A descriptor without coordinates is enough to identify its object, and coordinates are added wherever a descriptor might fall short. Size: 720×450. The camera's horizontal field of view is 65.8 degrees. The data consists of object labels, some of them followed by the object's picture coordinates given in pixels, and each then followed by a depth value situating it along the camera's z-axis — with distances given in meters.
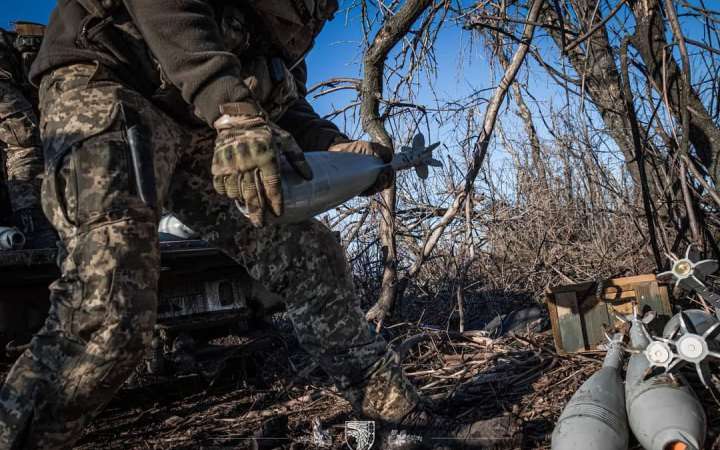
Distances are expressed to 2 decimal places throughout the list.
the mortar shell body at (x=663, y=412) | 1.75
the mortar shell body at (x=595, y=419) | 1.81
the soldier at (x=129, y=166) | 1.79
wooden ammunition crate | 3.16
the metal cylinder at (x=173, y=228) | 3.43
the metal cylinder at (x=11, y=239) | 3.05
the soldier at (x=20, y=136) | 3.80
